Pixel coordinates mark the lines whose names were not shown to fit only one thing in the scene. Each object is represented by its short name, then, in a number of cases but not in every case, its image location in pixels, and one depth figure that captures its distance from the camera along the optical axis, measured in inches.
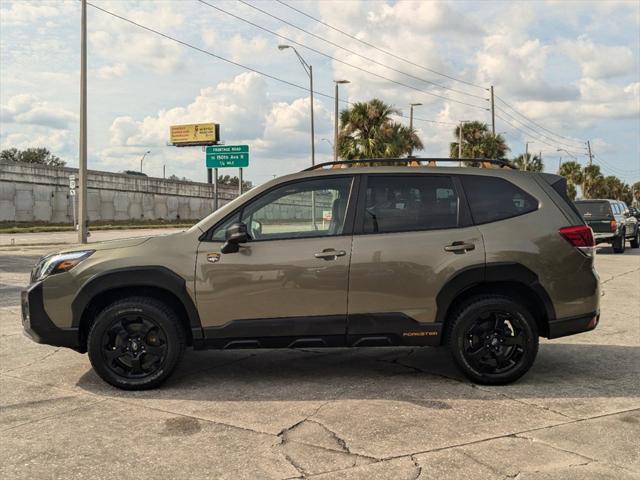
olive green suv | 187.0
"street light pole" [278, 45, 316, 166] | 1117.8
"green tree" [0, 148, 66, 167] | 3612.7
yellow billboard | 3754.9
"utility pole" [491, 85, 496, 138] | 1836.9
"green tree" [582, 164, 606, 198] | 3420.3
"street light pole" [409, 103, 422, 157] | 1759.4
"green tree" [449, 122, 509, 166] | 1852.9
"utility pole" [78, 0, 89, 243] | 877.6
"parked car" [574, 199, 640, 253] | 743.1
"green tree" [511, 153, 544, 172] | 2603.3
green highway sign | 1584.6
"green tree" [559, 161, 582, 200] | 3417.3
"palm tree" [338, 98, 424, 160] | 1332.4
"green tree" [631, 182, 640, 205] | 6430.1
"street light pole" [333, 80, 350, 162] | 1248.8
